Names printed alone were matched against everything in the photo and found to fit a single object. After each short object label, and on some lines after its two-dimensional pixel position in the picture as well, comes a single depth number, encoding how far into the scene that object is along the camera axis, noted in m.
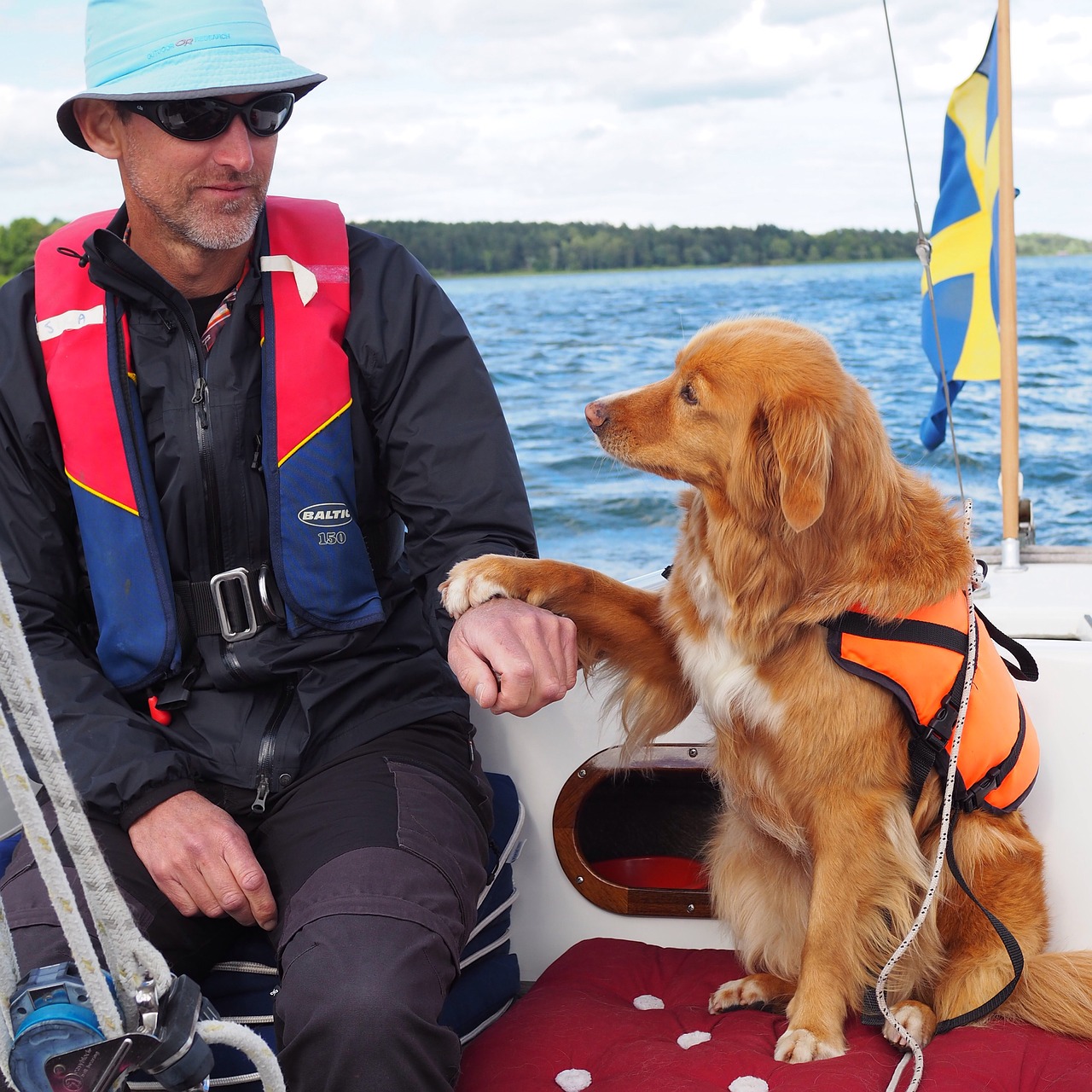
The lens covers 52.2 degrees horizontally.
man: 1.81
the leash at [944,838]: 1.79
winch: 1.08
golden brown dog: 1.80
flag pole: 3.30
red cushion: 1.71
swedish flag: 3.94
